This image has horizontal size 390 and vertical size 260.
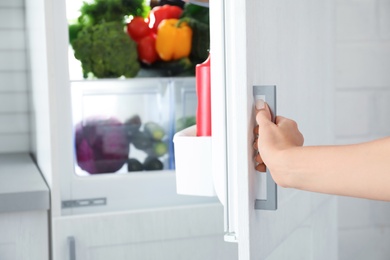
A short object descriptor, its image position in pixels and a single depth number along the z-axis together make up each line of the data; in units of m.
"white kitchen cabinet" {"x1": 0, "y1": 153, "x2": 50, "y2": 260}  1.70
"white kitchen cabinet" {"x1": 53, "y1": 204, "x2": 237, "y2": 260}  1.74
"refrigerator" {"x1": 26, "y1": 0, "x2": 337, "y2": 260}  0.99
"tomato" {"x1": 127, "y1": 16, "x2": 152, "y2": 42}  2.18
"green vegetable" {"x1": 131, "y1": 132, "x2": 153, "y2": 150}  2.17
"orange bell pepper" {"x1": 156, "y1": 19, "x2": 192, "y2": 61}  2.19
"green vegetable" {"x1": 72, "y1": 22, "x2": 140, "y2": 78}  2.10
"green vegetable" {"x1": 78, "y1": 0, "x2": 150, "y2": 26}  2.12
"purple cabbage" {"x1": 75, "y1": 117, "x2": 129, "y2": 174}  2.11
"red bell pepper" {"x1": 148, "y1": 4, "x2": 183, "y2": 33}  2.21
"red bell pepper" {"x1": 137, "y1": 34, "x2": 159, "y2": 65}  2.20
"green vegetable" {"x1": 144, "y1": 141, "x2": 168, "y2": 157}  2.16
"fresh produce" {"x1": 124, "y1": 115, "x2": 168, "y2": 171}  2.17
